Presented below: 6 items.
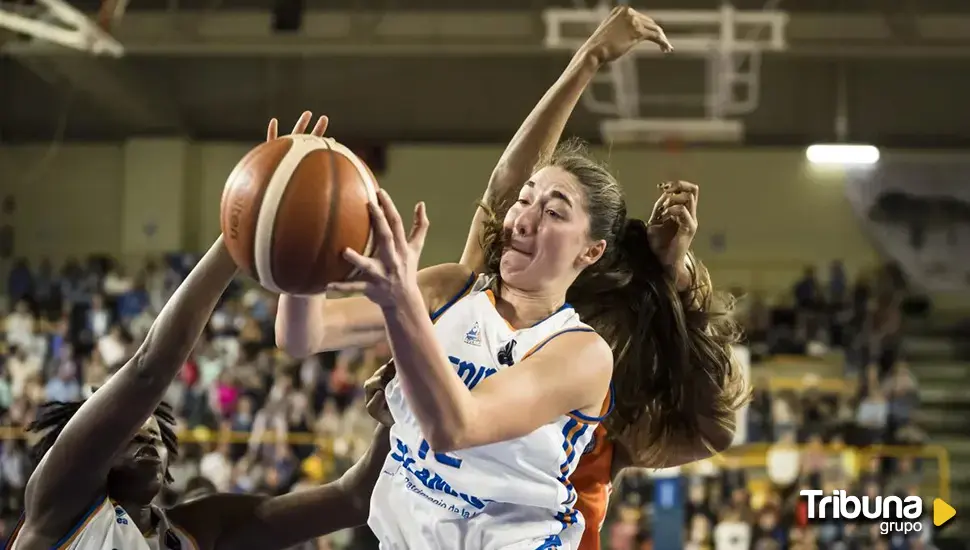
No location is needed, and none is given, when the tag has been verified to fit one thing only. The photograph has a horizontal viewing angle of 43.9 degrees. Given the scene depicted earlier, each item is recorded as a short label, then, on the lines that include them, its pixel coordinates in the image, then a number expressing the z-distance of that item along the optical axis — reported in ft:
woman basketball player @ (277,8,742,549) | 7.19
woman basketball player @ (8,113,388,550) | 8.70
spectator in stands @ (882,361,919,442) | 38.58
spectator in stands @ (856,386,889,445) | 37.42
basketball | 6.59
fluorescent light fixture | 39.70
